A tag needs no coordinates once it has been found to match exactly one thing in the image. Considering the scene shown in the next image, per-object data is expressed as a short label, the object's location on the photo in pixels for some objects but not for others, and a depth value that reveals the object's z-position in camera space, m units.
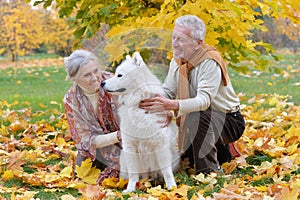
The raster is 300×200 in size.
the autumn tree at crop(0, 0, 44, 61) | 17.42
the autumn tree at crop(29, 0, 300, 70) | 3.56
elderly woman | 3.45
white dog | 2.93
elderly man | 3.21
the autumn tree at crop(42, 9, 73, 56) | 18.72
